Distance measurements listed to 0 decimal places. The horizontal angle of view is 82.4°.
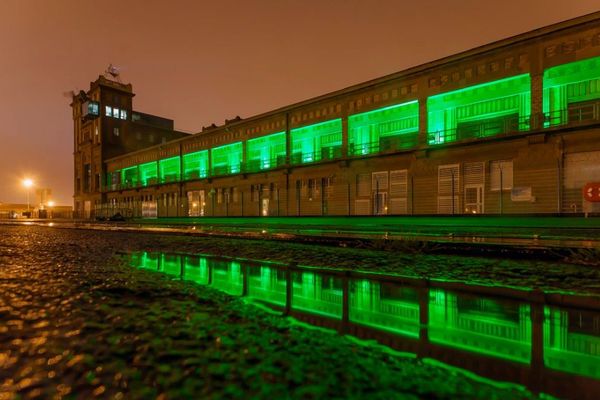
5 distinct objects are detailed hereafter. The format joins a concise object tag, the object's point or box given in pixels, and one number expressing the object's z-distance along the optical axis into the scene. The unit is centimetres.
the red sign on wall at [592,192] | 1800
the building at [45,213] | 6588
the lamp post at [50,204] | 8188
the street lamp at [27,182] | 6297
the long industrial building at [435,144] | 1938
